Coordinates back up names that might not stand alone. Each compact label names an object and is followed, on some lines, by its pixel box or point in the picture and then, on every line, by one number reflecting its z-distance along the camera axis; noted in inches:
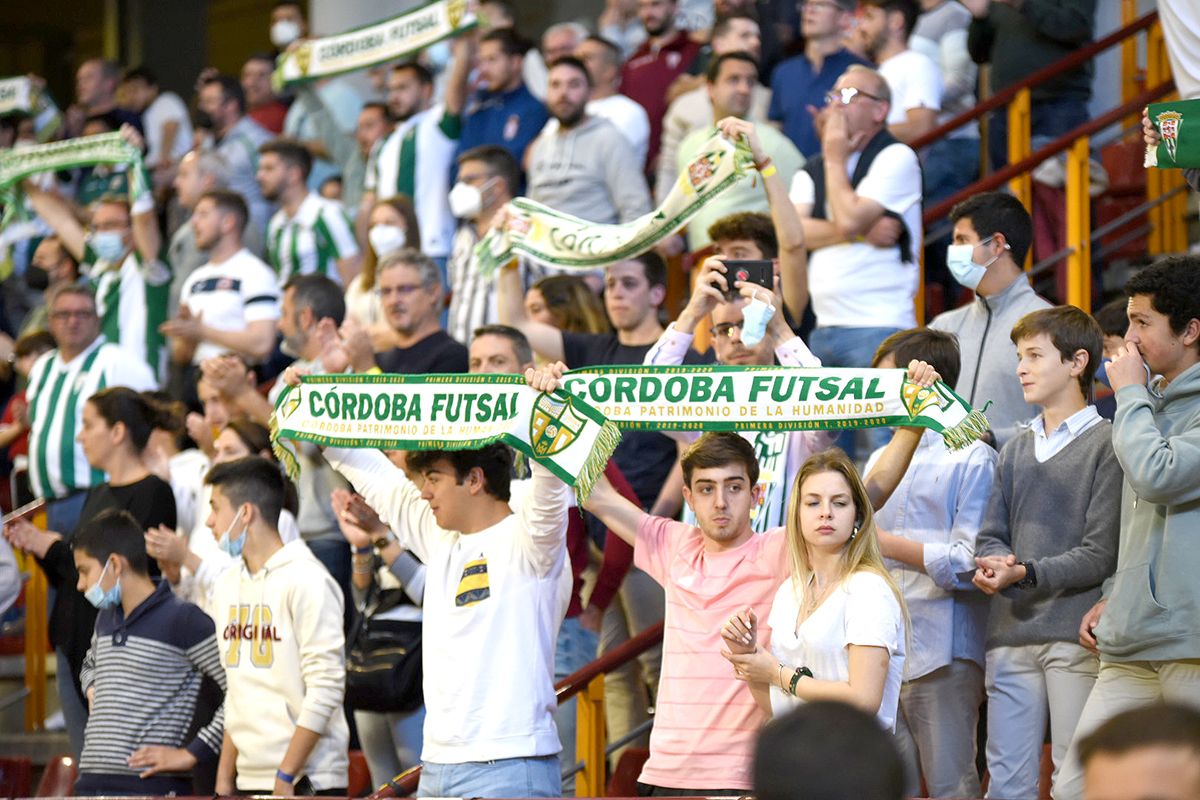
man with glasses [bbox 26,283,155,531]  659.5
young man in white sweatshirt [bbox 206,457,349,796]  442.0
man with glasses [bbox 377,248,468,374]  546.2
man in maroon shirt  778.3
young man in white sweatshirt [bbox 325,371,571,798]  381.7
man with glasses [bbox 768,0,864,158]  676.0
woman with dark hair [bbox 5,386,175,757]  541.7
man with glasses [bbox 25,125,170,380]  765.8
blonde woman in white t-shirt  343.4
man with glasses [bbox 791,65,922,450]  514.7
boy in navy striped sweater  462.7
